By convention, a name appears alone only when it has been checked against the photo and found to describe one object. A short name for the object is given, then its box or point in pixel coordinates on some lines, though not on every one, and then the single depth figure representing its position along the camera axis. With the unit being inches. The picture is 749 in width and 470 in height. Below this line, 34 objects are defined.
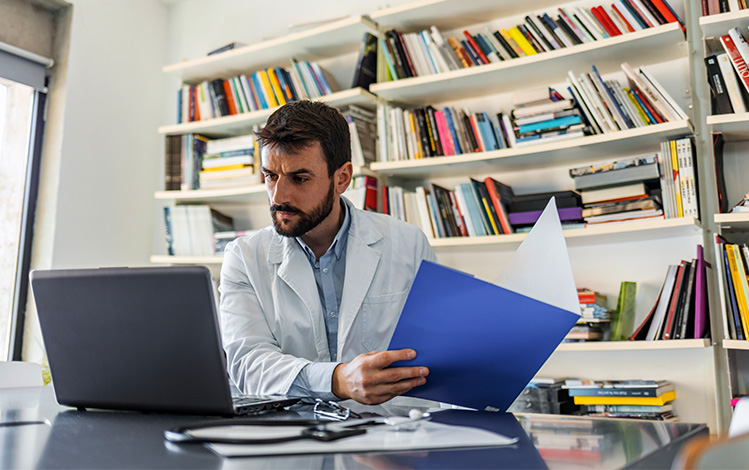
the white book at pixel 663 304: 82.4
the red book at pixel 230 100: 123.8
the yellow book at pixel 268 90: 117.8
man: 56.3
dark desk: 23.0
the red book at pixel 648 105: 85.1
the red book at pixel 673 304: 81.5
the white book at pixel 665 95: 83.0
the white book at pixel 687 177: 81.2
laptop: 32.9
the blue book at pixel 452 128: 99.1
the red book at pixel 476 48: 99.6
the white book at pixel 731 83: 79.7
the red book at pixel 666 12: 85.2
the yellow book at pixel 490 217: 94.7
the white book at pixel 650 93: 84.0
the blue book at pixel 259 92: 119.3
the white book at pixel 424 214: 99.2
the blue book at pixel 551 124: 90.2
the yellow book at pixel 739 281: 76.3
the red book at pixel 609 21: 89.3
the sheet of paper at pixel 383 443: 24.5
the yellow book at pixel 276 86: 117.0
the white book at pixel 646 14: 86.1
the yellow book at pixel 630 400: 81.8
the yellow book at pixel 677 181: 81.9
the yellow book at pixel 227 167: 118.4
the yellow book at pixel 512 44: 96.2
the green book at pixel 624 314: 87.3
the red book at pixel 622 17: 88.4
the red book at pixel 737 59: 78.9
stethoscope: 26.0
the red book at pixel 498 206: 93.9
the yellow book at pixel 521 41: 95.1
